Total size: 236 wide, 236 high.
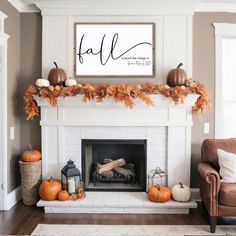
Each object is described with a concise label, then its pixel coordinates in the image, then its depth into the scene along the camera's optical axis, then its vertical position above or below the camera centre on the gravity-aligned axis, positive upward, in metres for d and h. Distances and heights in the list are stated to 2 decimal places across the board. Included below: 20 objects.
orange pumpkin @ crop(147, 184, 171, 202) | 3.36 -1.02
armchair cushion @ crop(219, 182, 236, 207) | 2.82 -0.87
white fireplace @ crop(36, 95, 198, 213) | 3.66 -0.25
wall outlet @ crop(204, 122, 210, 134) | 3.85 -0.22
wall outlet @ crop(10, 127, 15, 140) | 3.62 -0.28
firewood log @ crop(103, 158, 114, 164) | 3.97 -0.70
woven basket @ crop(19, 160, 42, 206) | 3.56 -0.92
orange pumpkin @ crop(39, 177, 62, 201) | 3.41 -0.98
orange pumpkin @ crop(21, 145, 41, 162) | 3.59 -0.58
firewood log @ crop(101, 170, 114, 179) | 3.89 -0.89
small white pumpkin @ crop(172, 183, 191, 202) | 3.41 -1.02
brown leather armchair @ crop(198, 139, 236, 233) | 2.83 -0.89
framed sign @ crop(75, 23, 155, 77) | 3.74 +0.88
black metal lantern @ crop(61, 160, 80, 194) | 3.46 -0.84
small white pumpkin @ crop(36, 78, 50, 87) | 3.50 +0.38
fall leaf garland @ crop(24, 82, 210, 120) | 3.43 +0.26
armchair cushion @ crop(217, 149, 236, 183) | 3.02 -0.62
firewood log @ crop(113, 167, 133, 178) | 3.89 -0.86
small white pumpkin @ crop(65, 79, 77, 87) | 3.52 +0.39
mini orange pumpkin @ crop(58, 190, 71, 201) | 3.40 -1.05
